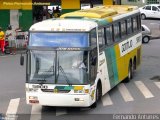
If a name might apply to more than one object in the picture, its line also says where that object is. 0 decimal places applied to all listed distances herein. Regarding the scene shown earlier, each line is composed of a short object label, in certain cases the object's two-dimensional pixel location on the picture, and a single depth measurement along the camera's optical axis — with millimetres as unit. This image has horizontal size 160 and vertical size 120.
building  36344
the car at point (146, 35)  37194
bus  16031
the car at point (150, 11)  56625
